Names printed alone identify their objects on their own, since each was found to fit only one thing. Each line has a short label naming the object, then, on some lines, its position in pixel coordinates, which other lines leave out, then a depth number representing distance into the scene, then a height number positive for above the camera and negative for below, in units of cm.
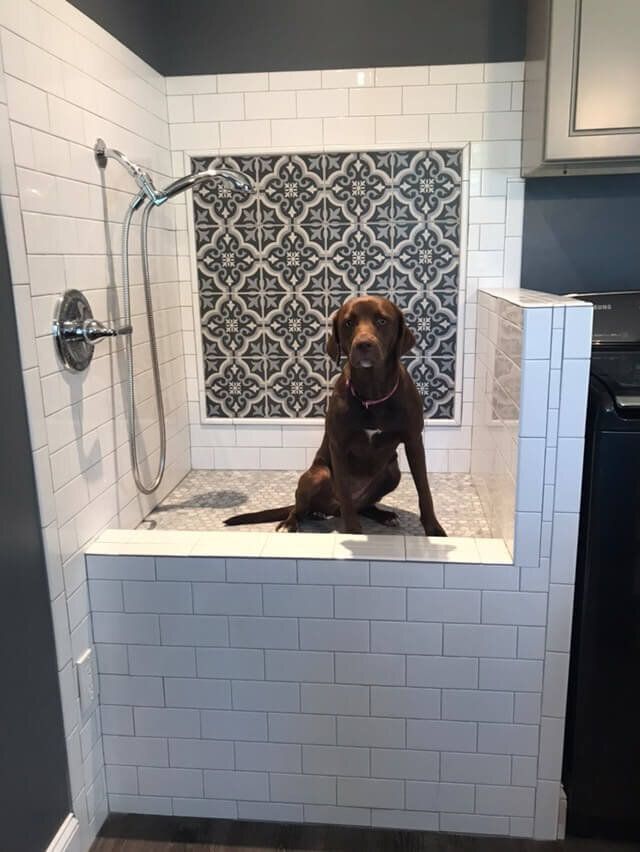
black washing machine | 146 -80
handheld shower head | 173 +19
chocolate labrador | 168 -40
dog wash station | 153 -91
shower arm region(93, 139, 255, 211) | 173 +20
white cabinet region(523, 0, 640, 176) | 181 +44
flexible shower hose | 181 -25
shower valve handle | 152 -15
